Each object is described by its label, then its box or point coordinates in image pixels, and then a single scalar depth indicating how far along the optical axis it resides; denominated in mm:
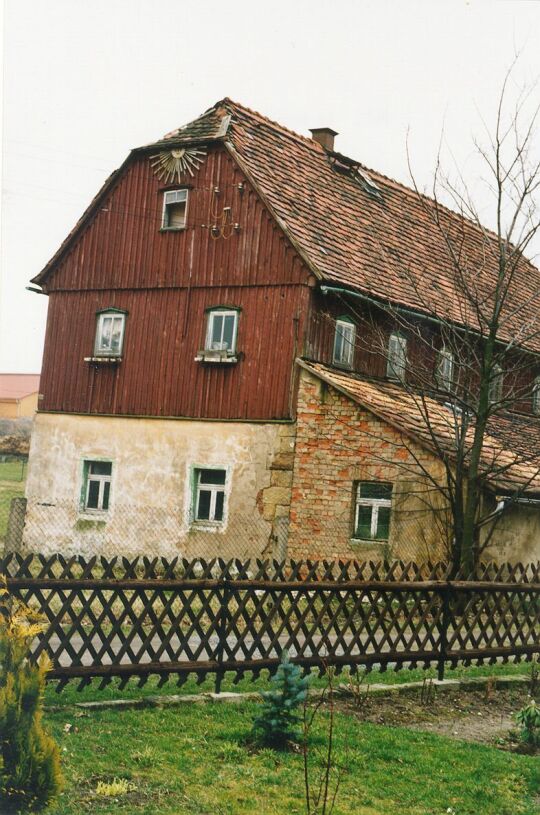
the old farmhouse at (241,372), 18469
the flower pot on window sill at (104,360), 22500
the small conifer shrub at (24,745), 5180
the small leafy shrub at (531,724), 8328
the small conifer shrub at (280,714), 7637
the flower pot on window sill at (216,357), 20719
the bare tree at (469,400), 14172
